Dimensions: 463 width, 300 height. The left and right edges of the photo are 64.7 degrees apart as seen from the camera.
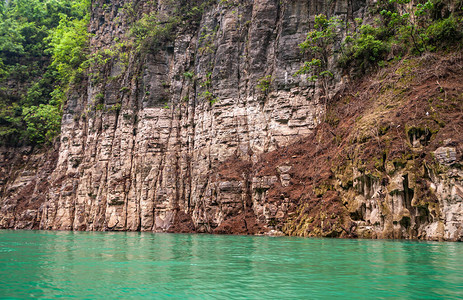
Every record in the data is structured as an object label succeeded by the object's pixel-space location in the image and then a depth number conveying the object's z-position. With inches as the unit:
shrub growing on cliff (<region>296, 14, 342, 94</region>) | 948.6
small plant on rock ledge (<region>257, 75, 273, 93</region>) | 1051.9
